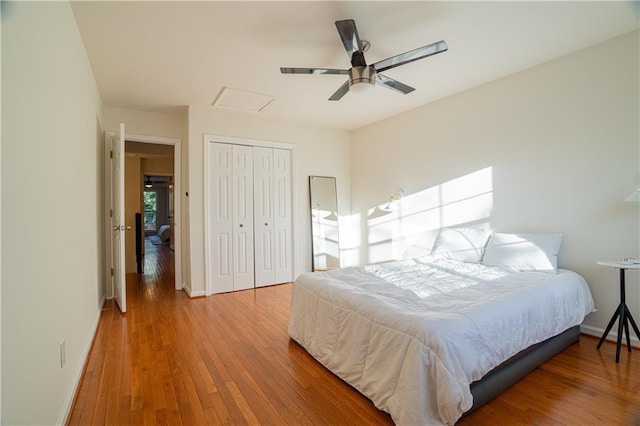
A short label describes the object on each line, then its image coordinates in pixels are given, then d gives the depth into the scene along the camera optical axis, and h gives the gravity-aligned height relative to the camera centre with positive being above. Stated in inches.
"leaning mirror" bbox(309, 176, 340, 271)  204.1 -9.2
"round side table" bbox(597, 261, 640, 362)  90.9 -33.9
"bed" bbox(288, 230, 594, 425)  61.0 -28.4
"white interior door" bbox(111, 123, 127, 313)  134.7 -2.0
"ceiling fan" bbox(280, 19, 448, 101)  83.4 +44.1
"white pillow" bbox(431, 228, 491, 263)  133.3 -16.2
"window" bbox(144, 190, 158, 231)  533.6 +3.7
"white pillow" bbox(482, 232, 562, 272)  111.6 -16.9
